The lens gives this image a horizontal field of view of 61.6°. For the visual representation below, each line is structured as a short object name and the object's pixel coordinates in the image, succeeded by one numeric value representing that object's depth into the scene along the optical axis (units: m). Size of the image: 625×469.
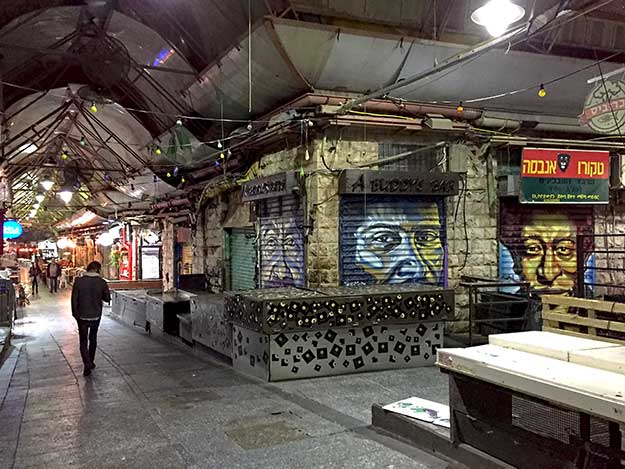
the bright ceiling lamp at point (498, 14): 5.01
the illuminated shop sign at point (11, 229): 20.11
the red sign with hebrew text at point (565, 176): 10.89
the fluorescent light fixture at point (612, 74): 7.49
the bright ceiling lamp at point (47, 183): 19.66
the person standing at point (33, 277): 27.13
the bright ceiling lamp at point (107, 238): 25.99
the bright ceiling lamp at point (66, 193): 20.14
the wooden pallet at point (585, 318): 6.26
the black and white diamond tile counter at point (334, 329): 7.39
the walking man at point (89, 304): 8.87
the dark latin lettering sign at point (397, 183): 9.70
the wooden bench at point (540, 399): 3.23
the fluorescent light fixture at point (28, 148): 17.46
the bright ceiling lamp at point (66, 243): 42.54
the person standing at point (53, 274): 27.93
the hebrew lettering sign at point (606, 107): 7.43
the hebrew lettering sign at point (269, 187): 10.09
